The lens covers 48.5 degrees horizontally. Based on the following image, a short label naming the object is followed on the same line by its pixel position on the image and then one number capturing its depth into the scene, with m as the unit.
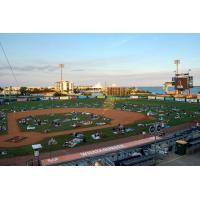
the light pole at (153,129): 20.02
